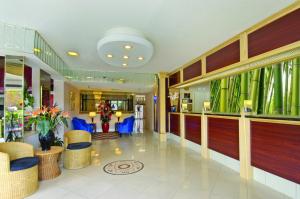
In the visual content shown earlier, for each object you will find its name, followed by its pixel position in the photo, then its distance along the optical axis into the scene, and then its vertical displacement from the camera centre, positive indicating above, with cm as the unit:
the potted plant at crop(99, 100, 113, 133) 854 -60
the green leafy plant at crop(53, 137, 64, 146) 435 -102
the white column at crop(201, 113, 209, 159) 457 -94
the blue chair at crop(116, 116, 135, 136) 830 -111
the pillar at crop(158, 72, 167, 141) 702 -4
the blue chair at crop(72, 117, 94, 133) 760 -97
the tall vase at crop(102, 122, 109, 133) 851 -119
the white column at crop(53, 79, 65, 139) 612 +34
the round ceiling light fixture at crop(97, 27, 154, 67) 314 +114
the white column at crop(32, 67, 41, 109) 439 +45
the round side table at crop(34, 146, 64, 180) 315 -114
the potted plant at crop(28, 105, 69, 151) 330 -38
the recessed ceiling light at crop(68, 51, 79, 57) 466 +140
